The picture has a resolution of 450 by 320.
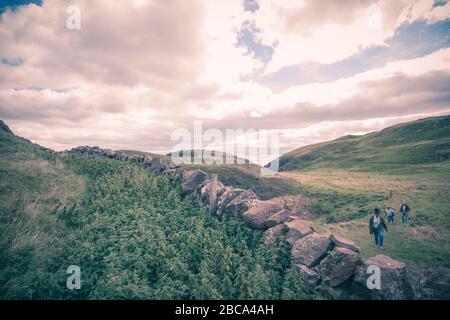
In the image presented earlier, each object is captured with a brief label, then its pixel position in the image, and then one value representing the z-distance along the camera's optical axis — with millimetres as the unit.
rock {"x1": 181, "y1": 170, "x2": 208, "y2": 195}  18938
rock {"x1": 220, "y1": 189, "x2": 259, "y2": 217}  14477
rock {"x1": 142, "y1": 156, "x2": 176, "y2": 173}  23847
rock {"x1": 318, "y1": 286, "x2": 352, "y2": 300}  8771
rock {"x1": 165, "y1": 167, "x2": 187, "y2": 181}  21338
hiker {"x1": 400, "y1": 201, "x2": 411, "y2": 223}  20353
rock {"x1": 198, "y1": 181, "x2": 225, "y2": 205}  17036
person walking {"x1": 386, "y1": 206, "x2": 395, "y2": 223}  19609
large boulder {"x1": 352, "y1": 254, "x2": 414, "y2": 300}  8523
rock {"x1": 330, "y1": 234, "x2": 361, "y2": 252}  10211
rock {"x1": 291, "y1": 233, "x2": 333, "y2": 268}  9961
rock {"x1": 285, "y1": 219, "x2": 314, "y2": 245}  11203
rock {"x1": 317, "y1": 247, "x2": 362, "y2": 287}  9188
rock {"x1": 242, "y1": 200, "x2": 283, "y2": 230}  12954
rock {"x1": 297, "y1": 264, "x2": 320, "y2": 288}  9164
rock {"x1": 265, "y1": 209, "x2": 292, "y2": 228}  12648
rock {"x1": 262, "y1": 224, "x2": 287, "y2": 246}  11656
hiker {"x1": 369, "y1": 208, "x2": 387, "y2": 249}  14992
